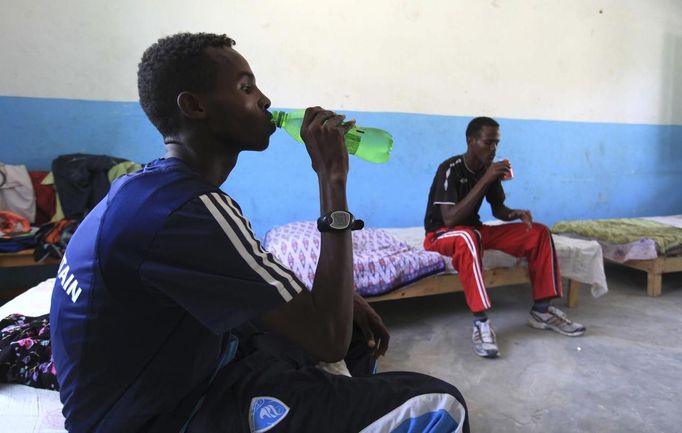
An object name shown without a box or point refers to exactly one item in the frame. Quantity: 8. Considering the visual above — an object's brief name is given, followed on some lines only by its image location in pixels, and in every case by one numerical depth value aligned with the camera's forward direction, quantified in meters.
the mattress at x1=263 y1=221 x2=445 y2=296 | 2.18
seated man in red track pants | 2.12
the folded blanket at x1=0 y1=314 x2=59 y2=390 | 1.10
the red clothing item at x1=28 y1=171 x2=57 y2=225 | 2.60
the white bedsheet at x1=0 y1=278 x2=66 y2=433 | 0.96
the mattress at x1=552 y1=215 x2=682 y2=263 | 2.87
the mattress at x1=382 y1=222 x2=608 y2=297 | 2.56
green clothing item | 2.53
